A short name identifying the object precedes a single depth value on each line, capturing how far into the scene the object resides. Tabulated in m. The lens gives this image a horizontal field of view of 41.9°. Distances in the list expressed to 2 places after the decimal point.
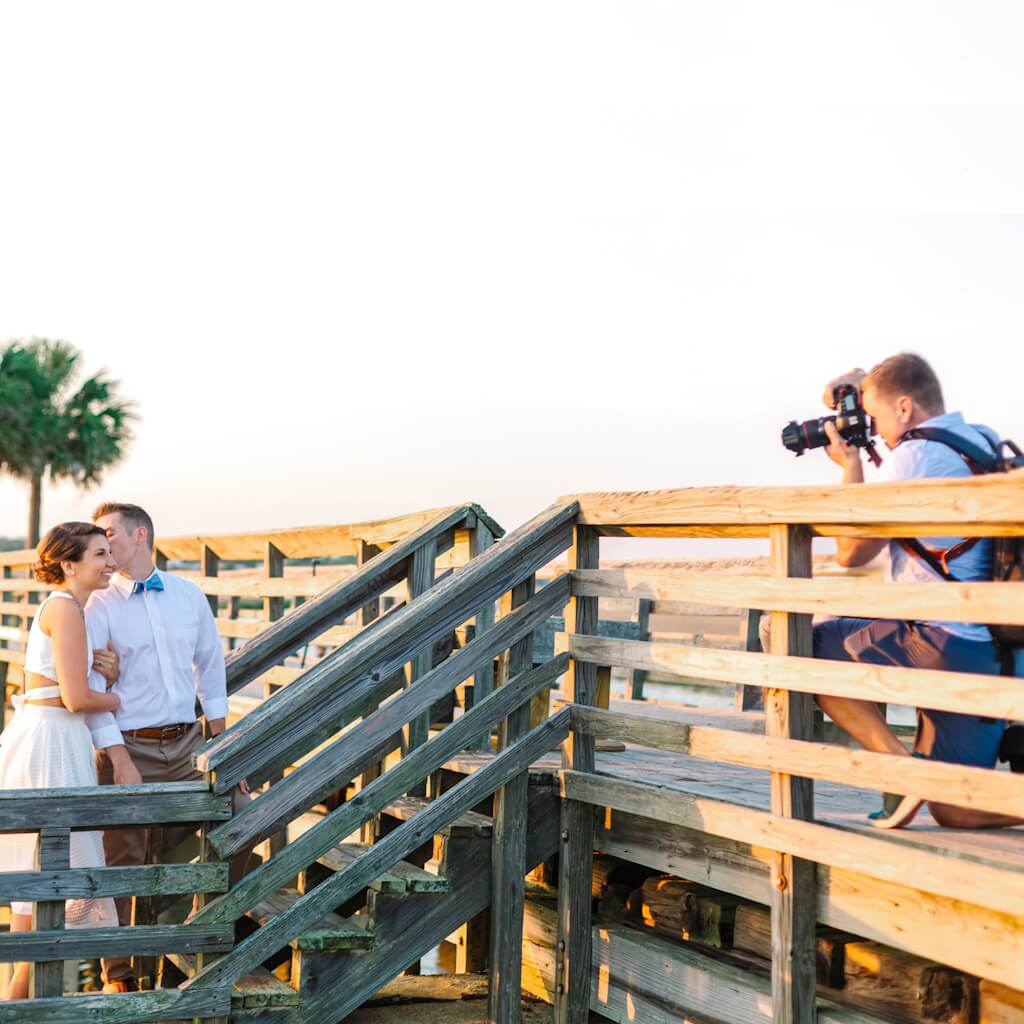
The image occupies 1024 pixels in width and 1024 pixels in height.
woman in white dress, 5.13
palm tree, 40.69
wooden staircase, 4.71
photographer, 4.13
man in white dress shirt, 5.57
